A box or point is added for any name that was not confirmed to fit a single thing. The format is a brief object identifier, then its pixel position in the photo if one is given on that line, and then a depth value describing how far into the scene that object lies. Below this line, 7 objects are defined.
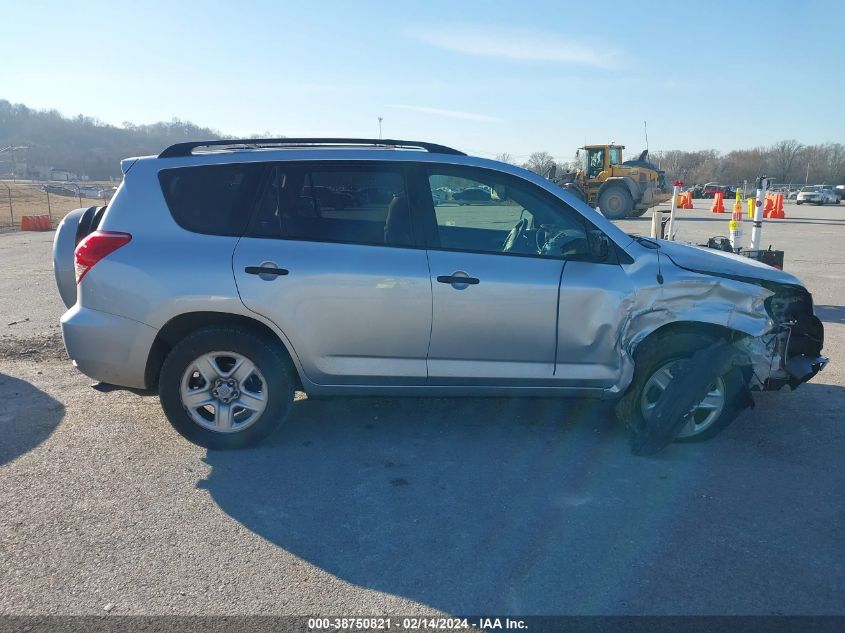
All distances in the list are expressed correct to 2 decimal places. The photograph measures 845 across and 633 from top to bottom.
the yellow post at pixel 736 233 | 9.36
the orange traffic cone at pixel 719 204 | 35.00
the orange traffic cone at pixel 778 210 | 31.17
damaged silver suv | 4.27
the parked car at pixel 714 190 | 60.75
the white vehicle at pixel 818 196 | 47.94
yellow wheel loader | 26.44
